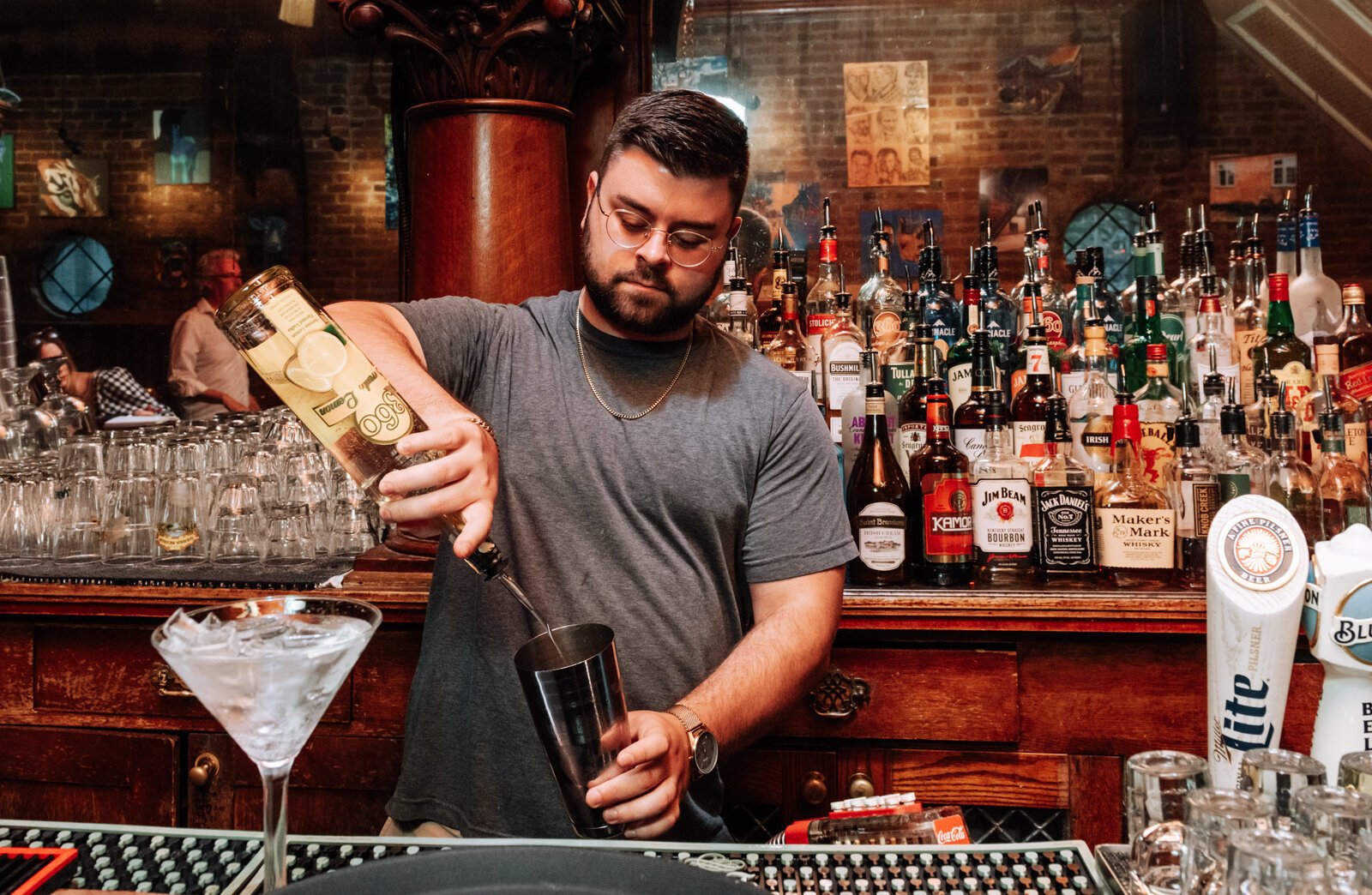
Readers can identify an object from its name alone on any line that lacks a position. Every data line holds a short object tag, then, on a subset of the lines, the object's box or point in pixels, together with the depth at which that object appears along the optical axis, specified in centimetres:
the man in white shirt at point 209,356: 493
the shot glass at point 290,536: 193
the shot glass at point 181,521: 191
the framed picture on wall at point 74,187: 581
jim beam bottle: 172
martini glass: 61
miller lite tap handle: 70
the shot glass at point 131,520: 194
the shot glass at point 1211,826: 55
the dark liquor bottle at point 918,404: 182
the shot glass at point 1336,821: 54
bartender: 138
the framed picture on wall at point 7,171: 581
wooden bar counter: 163
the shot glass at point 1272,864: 49
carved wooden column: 195
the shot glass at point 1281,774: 62
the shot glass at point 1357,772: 61
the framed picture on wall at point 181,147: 562
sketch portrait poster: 463
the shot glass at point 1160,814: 65
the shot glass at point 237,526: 189
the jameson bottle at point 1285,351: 194
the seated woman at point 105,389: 496
